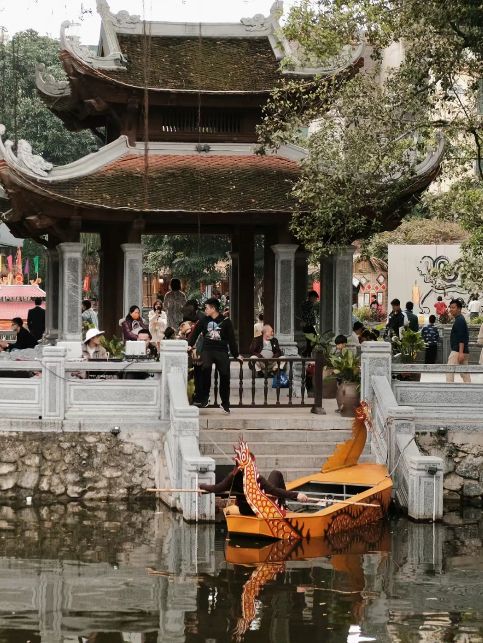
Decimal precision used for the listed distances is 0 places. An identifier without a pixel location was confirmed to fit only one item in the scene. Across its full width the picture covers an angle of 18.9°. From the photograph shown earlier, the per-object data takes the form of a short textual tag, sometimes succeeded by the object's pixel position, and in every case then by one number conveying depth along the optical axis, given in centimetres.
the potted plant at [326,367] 2203
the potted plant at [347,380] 2053
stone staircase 1931
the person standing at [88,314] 2639
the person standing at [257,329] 2395
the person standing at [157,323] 2323
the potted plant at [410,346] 2247
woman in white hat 2120
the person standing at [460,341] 2450
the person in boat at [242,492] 1648
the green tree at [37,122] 6019
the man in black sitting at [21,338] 2472
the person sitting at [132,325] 2214
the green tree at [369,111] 2125
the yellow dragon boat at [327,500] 1638
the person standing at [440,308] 4151
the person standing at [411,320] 2630
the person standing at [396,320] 2623
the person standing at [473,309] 4461
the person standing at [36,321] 2827
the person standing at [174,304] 2562
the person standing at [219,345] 2028
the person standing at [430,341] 2692
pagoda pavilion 2425
